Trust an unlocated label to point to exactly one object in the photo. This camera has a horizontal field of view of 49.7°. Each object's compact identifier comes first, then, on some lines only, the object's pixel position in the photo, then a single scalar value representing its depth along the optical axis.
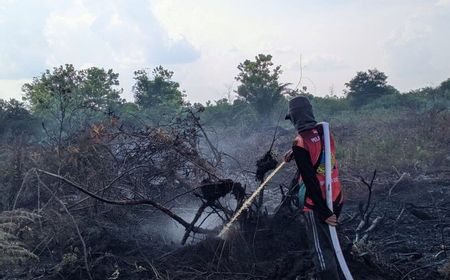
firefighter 4.37
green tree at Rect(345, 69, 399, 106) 32.22
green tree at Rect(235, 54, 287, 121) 27.92
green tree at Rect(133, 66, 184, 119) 26.22
